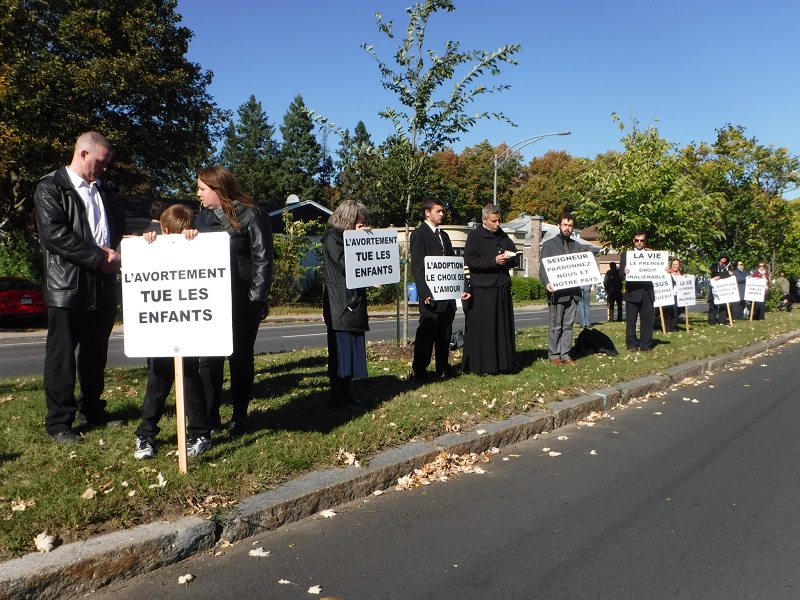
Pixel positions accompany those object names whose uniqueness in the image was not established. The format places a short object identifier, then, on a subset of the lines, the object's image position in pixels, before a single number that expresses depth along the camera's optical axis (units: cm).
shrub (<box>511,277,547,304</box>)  4212
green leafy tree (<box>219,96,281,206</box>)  8032
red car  2043
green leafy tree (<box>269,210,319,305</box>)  2731
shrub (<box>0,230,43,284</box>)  2553
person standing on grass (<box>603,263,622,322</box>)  2048
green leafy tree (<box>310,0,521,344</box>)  966
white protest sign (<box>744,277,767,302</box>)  2047
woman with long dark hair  496
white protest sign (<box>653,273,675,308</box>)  1425
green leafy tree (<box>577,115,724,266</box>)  1622
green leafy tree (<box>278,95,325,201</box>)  6970
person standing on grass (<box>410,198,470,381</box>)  782
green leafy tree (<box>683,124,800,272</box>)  2397
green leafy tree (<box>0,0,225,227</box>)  2072
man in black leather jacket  470
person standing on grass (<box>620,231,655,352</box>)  1143
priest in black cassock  816
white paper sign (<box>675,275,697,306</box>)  1720
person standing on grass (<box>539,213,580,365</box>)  946
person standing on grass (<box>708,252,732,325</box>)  1981
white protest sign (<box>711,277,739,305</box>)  1869
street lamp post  2814
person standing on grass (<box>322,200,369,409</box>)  606
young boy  464
